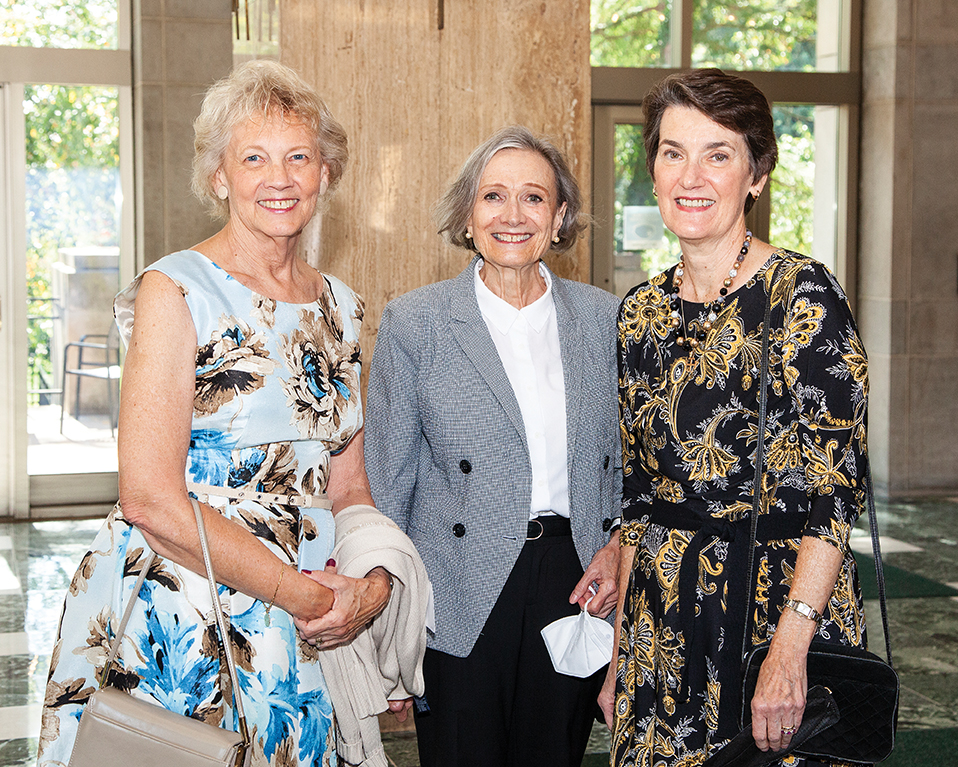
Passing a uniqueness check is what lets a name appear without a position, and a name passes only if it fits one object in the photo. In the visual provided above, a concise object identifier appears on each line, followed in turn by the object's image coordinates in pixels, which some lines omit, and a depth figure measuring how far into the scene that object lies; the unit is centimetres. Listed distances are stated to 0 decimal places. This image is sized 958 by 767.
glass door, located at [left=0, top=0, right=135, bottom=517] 756
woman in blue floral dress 185
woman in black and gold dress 186
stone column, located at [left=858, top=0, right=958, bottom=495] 827
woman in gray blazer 237
